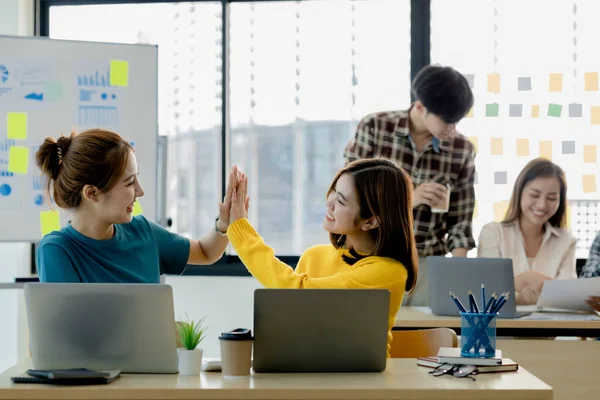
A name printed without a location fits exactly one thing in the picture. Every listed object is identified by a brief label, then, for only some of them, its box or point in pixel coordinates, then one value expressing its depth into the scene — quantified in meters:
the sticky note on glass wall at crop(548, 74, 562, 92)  4.43
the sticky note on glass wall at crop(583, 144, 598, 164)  4.39
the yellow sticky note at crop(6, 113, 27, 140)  3.85
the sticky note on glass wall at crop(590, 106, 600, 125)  4.41
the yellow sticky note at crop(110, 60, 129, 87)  3.96
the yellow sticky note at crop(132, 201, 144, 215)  3.88
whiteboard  3.87
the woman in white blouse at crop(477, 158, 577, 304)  3.52
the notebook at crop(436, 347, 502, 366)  1.80
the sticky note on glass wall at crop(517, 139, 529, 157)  4.43
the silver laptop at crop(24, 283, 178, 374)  1.65
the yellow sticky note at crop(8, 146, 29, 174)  3.85
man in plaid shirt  3.55
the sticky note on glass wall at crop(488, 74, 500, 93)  4.47
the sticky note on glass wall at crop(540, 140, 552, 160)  4.42
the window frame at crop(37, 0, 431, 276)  4.54
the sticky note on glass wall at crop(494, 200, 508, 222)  4.42
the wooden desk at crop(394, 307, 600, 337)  2.85
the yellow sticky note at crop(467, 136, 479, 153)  4.43
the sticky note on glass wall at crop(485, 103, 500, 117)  4.45
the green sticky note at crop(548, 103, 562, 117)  4.42
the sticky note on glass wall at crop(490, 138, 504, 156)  4.44
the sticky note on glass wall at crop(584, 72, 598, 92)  4.42
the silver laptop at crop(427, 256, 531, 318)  2.87
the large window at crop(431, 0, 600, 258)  4.41
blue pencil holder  1.88
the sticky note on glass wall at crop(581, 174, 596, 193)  4.40
